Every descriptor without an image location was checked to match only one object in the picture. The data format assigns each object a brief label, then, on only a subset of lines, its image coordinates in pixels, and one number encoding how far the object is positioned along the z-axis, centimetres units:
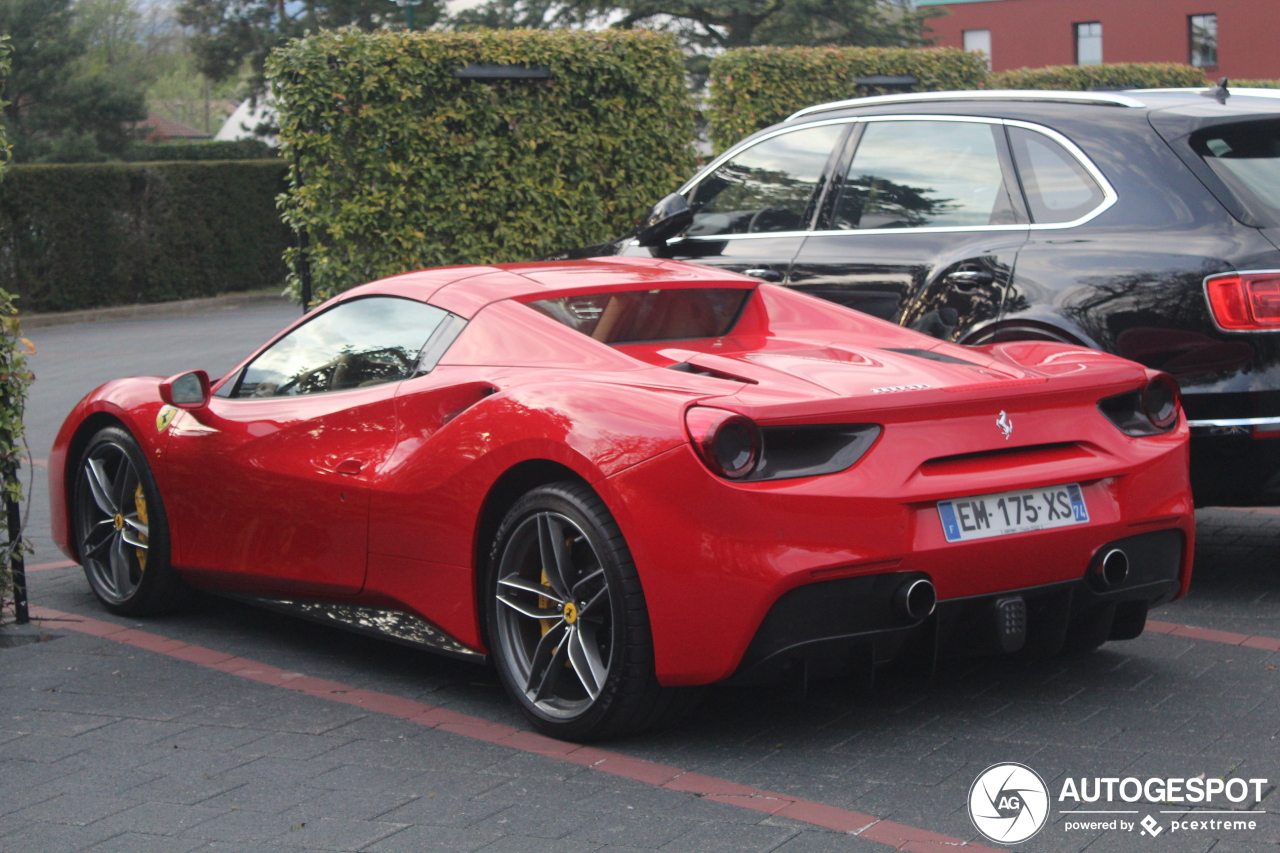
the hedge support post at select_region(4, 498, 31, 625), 536
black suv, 514
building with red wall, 4491
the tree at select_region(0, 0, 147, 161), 2947
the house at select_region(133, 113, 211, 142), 7931
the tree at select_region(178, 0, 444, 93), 3756
